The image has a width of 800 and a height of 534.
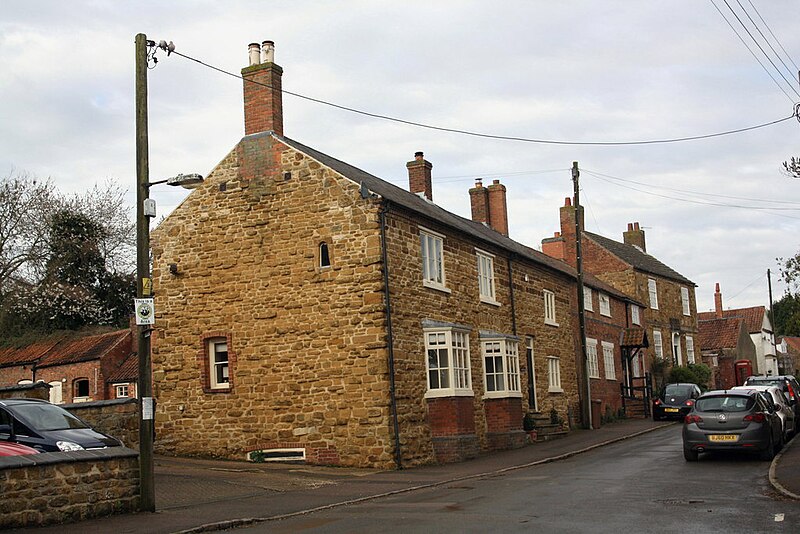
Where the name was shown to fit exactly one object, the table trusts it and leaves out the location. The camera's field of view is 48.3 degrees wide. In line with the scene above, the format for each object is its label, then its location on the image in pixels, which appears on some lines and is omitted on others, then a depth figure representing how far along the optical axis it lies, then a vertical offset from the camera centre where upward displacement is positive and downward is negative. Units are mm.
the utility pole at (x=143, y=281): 14172 +1787
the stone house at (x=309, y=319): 22375 +1705
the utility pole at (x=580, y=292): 34406 +3034
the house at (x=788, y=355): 76500 +619
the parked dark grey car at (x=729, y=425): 19734 -1334
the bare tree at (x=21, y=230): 41469 +7656
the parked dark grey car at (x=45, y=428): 15234 -580
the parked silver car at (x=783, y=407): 23812 -1276
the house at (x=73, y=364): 33781 +1174
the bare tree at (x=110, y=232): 43031 +7782
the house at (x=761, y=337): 73312 +2140
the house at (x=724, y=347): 61469 +1279
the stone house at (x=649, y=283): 49750 +5044
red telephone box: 58319 -388
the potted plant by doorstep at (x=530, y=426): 29406 -1731
